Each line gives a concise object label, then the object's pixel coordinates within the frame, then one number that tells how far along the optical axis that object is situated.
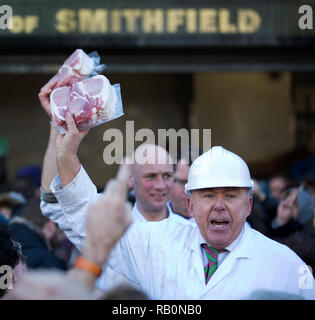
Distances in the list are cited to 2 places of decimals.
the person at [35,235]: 4.18
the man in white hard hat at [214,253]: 2.65
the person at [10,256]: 2.64
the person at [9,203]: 5.49
